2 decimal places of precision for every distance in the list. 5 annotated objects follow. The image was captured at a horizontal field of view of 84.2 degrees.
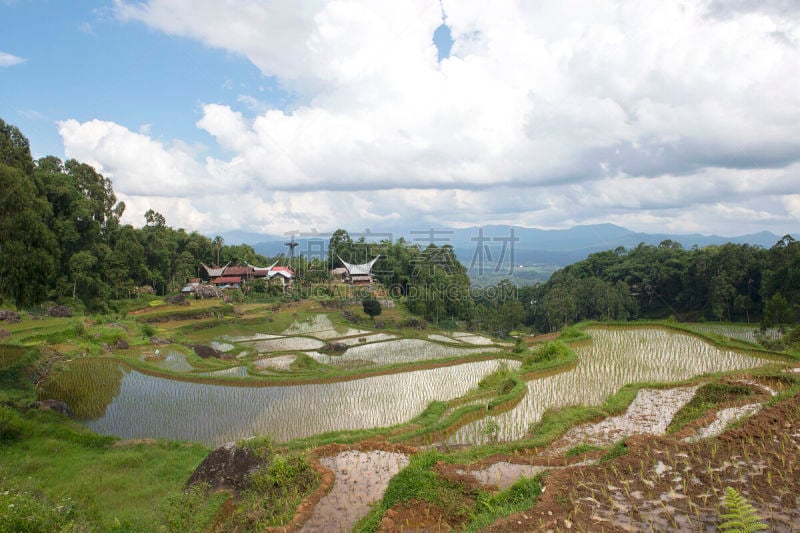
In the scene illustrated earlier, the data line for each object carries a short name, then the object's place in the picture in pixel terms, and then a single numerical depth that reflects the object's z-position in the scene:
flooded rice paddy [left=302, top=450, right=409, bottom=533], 6.25
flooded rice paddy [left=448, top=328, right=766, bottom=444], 10.79
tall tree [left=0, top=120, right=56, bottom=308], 13.66
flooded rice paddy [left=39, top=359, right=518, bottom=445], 11.66
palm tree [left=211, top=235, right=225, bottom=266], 49.92
